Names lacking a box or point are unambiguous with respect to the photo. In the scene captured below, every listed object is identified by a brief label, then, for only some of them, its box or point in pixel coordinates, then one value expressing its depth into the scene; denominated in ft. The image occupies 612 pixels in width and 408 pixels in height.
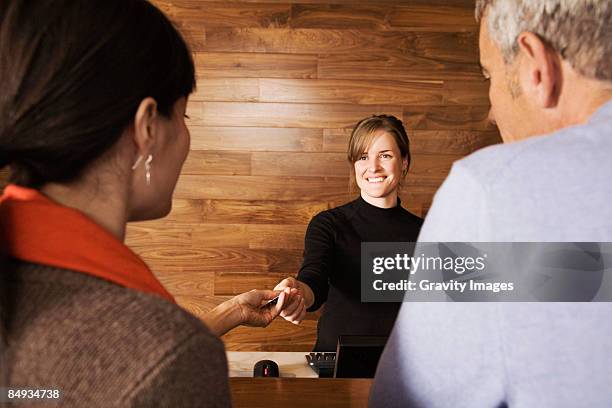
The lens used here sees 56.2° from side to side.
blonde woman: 7.77
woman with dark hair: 1.94
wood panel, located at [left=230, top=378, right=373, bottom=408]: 3.59
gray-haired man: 1.95
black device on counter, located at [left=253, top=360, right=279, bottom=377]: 4.99
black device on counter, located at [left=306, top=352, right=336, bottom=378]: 5.08
